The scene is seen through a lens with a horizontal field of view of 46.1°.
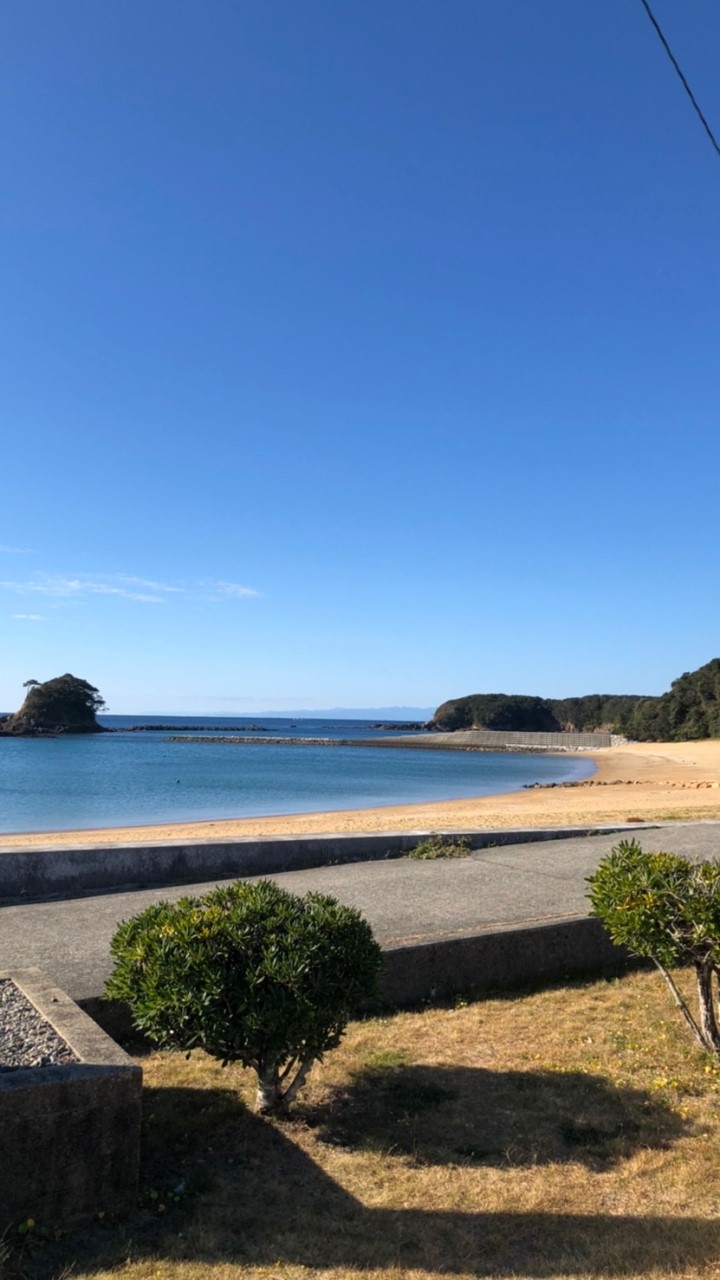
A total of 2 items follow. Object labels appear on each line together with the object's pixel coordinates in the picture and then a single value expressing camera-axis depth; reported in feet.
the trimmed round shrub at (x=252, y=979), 12.00
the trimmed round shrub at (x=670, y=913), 15.19
